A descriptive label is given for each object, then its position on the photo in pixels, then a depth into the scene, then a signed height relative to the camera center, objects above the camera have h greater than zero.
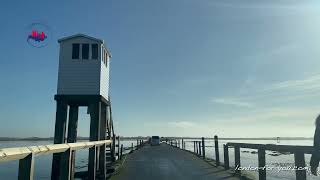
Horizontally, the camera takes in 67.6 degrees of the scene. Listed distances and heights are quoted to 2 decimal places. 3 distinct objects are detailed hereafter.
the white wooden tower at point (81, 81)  13.09 +2.22
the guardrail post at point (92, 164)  8.81 -1.64
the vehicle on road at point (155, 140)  43.24 -3.48
